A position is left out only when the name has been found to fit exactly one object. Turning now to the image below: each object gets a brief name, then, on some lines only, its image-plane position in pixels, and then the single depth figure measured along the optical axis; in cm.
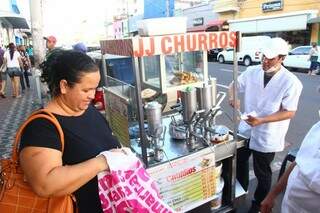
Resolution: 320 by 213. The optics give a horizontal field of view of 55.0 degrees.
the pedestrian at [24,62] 1082
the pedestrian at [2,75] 947
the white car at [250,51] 1696
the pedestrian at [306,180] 159
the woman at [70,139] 125
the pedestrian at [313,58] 1300
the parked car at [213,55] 2198
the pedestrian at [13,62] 913
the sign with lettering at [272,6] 2116
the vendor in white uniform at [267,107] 274
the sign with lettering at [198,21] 3031
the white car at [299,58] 1387
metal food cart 229
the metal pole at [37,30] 777
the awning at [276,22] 1900
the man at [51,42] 722
